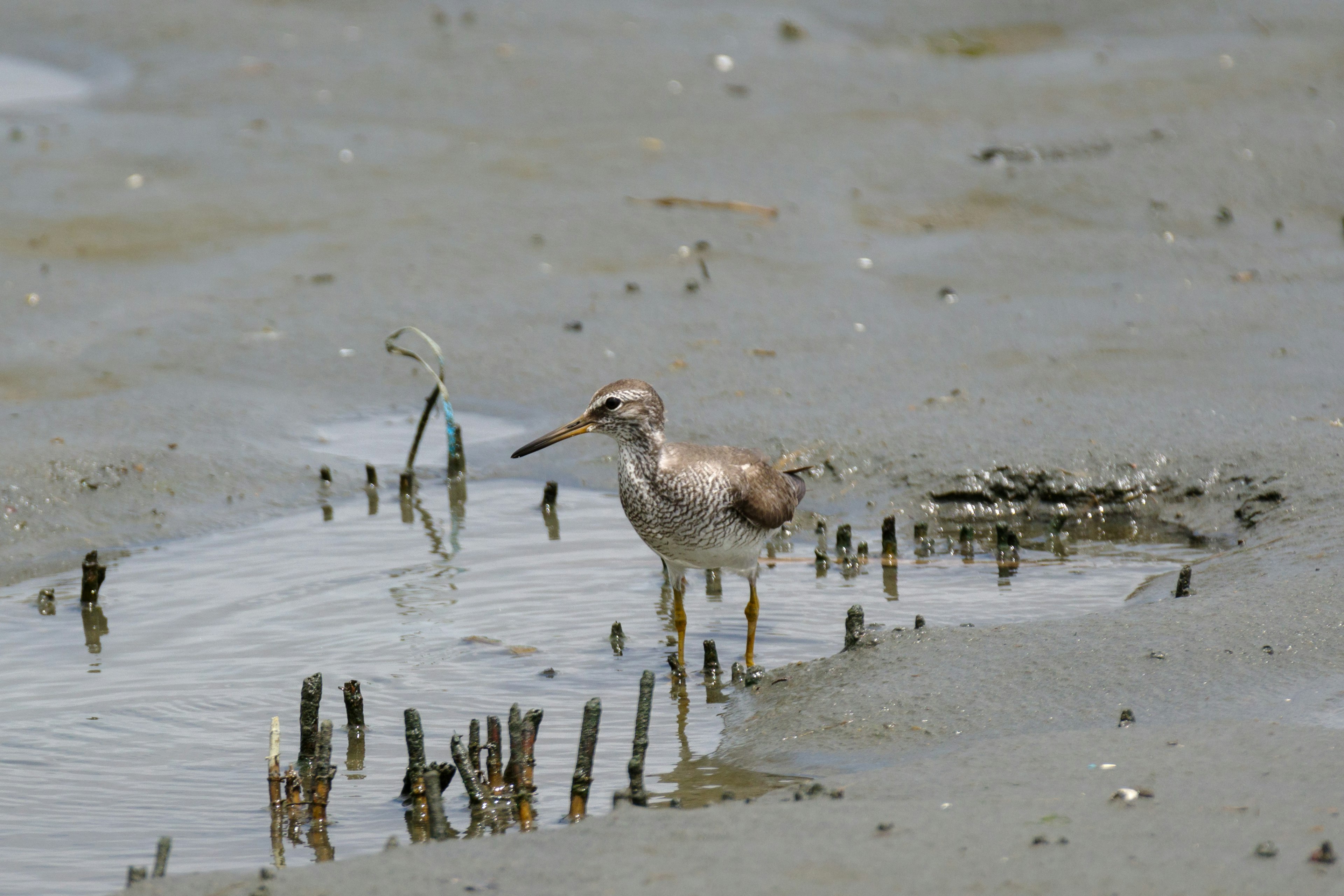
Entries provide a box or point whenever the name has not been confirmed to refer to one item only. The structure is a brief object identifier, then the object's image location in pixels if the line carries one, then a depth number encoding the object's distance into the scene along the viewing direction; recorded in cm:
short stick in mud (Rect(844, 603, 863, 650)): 1276
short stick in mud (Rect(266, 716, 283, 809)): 1043
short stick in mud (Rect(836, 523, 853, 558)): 1597
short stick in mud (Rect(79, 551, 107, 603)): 1491
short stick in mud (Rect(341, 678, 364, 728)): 1180
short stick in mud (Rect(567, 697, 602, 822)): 1002
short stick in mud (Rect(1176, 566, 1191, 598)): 1347
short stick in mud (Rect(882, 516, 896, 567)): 1591
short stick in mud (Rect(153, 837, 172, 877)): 870
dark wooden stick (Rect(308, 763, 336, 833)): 1041
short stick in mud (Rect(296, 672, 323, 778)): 1058
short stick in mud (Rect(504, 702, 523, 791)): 1020
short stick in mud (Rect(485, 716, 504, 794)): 1064
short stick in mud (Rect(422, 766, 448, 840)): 947
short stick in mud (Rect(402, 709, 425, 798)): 1023
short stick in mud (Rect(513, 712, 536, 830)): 1002
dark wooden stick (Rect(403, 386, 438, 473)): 1828
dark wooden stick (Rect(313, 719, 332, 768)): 1032
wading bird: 1360
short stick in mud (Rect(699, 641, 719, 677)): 1362
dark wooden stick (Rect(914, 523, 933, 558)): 1641
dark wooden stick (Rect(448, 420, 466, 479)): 1811
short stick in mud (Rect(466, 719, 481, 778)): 1056
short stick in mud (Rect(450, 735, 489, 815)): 1016
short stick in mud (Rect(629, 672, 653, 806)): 972
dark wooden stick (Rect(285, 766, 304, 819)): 1066
